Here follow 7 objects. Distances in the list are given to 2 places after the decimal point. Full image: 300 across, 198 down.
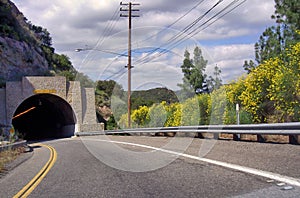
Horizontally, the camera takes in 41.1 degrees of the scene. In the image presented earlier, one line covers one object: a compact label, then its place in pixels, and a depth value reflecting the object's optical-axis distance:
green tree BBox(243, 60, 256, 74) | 30.39
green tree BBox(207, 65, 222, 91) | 23.87
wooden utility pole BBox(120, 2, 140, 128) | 36.22
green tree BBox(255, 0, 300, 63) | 23.27
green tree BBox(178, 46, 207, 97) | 19.55
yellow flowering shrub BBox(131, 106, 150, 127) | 32.78
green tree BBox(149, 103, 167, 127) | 28.16
